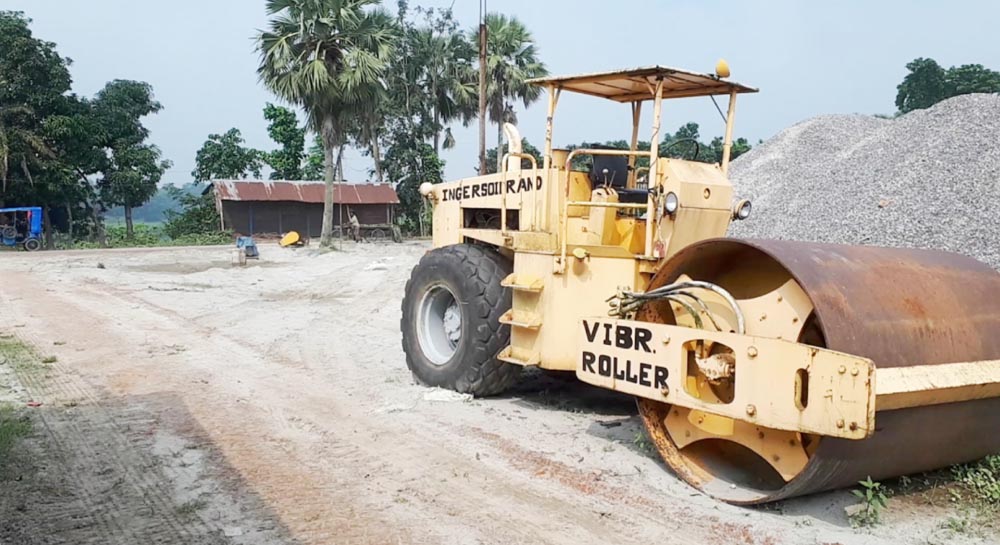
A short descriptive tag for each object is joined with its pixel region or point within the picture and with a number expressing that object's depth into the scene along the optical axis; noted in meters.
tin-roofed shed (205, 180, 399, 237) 36.00
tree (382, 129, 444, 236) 40.03
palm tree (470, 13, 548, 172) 35.56
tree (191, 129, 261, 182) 40.94
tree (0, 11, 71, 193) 29.69
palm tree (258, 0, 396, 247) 26.47
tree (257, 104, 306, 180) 41.75
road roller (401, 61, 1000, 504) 4.17
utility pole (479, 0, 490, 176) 18.31
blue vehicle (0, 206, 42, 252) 28.70
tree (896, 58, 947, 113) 40.59
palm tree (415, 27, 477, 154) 39.06
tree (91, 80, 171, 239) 34.72
